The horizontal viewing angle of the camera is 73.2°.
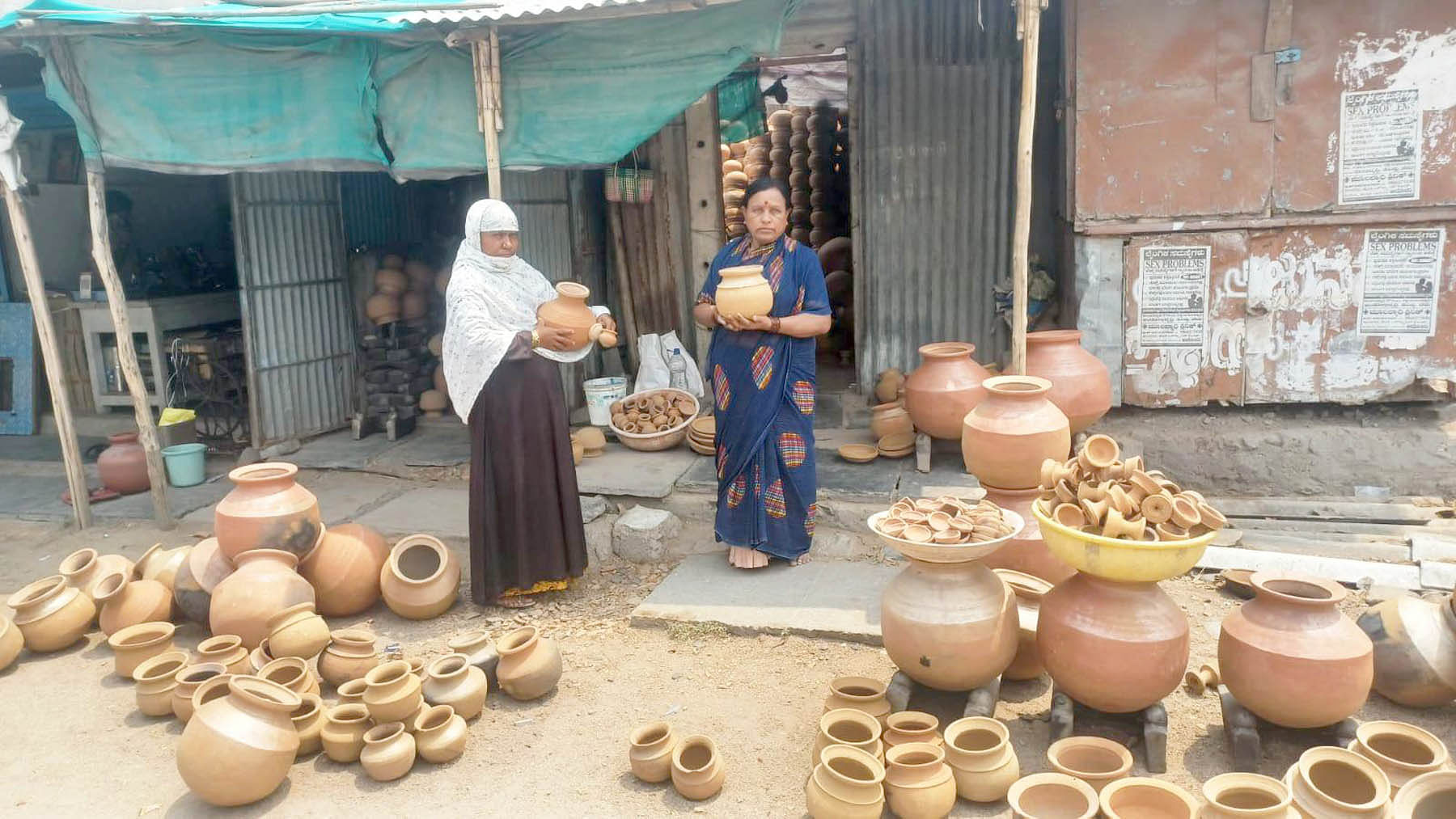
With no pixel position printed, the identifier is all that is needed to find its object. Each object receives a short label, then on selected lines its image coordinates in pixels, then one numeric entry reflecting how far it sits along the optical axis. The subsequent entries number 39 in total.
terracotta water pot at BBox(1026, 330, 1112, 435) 5.22
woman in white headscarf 4.34
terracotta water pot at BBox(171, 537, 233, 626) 4.51
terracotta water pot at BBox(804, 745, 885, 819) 2.87
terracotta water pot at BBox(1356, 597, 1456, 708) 3.39
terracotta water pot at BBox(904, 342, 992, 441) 5.52
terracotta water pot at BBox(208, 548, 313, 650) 4.18
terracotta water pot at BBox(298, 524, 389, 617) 4.58
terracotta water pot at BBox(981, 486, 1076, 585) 3.92
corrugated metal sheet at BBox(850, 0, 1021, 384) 6.45
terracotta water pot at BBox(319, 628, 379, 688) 3.89
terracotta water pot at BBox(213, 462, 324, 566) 4.41
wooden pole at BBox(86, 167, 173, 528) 5.85
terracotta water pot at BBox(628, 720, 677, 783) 3.24
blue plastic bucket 6.98
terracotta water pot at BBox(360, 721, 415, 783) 3.32
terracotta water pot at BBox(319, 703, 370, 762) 3.42
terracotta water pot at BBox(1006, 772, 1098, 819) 2.77
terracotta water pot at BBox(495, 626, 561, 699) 3.78
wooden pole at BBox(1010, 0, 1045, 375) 4.51
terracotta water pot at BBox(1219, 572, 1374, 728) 3.02
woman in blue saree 4.51
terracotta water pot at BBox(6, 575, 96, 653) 4.48
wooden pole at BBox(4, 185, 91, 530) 5.90
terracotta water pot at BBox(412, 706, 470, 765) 3.41
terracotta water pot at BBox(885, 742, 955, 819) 2.93
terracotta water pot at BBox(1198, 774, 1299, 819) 2.56
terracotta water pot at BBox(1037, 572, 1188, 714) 3.11
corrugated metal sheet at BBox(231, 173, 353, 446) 7.20
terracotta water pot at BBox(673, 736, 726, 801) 3.15
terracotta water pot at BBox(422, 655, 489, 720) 3.62
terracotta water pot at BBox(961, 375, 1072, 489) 3.83
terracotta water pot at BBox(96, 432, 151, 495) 6.89
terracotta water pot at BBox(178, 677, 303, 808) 3.12
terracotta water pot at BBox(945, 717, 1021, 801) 3.02
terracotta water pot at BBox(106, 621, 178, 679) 4.15
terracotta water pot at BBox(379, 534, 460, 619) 4.57
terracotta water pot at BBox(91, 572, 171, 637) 4.50
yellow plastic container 2.99
